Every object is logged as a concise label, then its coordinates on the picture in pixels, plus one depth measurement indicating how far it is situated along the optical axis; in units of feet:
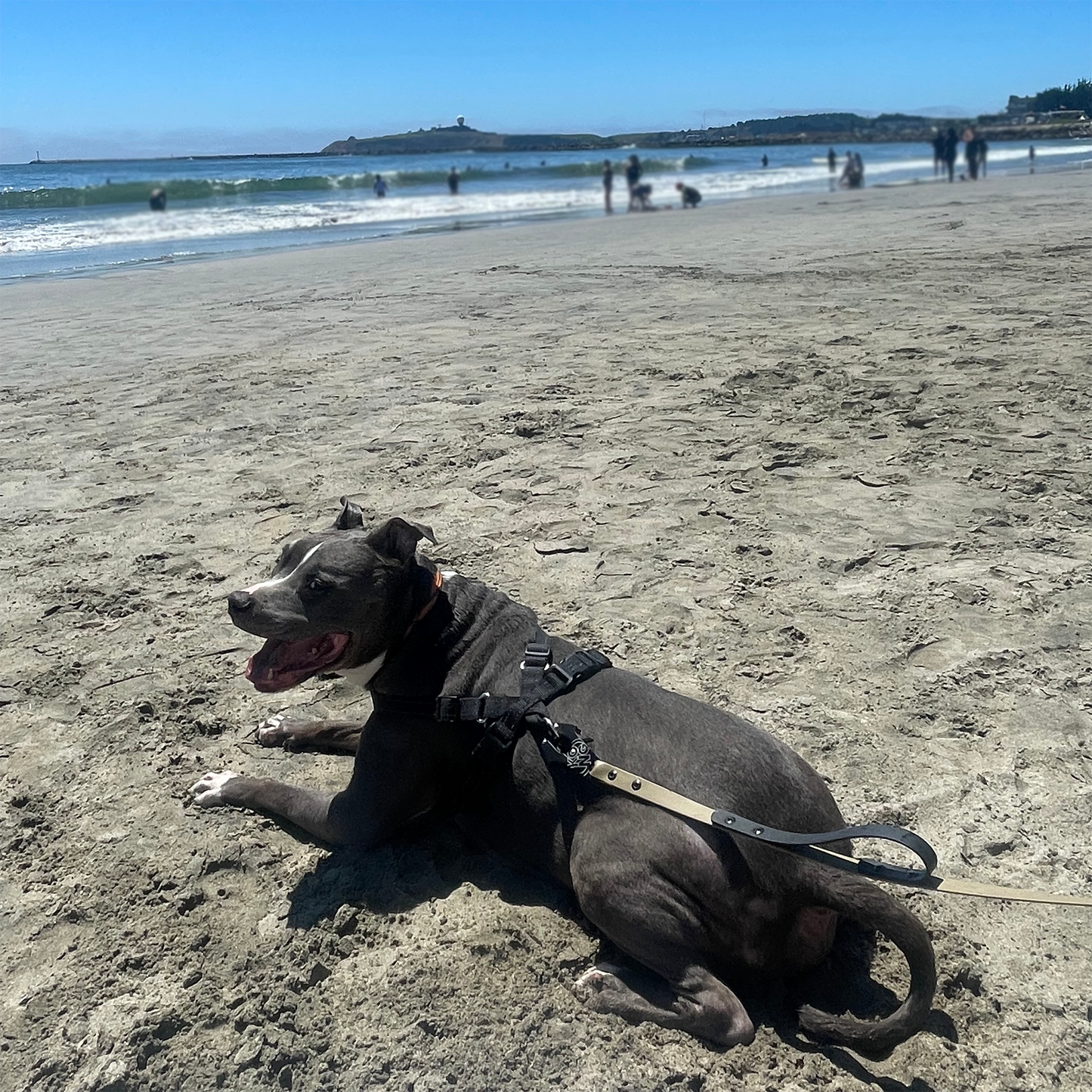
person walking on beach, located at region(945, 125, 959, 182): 119.34
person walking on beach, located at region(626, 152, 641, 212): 105.40
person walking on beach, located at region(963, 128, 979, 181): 113.80
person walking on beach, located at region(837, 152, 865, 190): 117.08
